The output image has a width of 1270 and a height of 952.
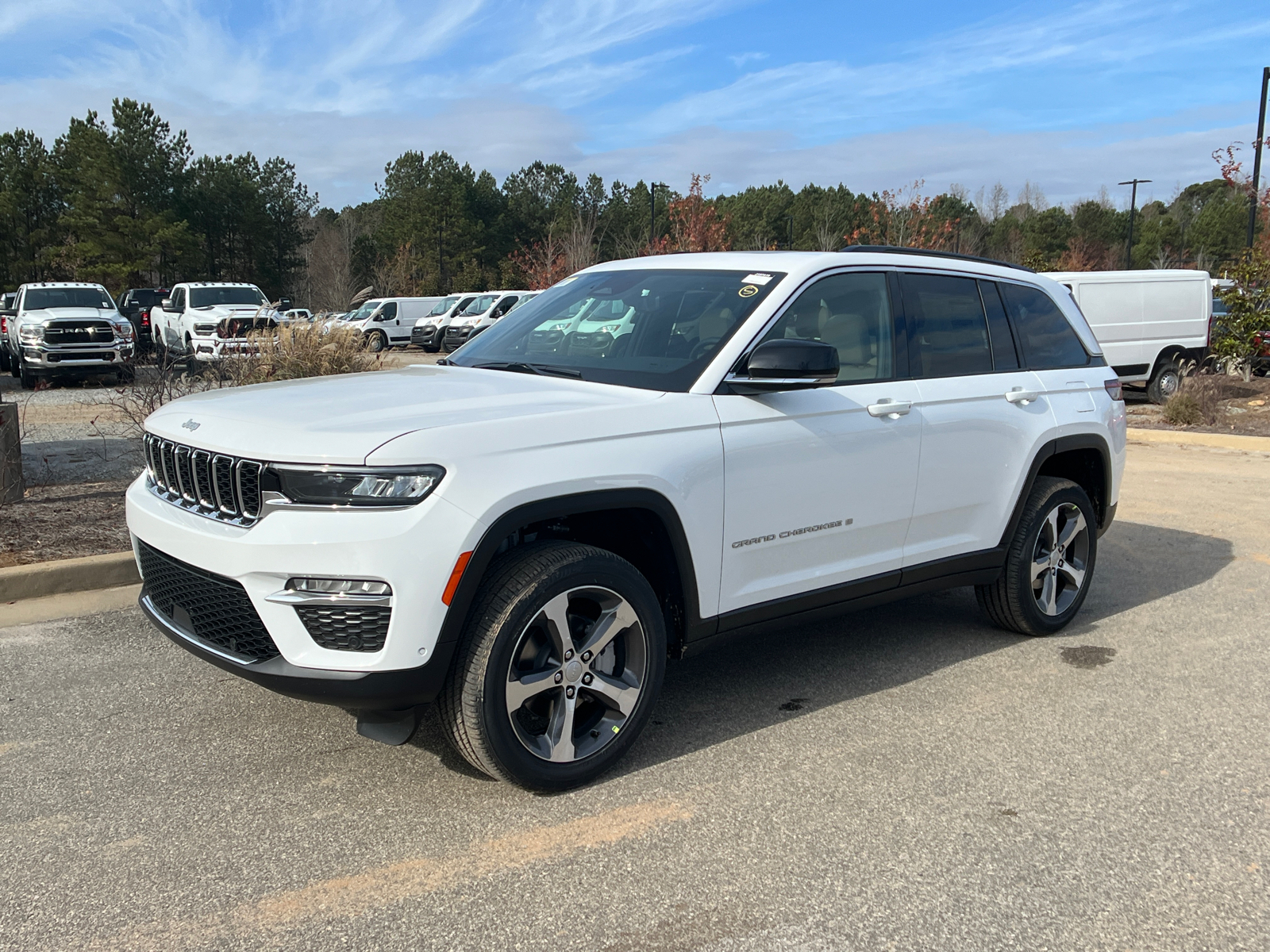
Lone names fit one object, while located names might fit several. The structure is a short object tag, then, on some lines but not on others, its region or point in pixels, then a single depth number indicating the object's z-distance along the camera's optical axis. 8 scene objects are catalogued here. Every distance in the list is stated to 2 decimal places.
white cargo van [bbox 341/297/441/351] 34.75
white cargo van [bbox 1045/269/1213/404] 16.52
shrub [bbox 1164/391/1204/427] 14.36
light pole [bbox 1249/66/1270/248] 24.66
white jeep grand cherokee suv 3.03
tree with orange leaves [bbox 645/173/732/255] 34.16
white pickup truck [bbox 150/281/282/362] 20.81
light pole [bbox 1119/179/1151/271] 53.44
